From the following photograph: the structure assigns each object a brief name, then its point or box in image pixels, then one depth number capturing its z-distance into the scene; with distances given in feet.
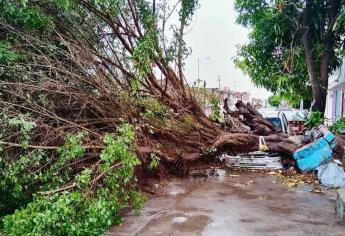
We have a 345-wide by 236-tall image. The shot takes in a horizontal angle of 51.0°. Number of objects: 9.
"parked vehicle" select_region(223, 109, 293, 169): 34.60
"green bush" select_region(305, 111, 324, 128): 42.29
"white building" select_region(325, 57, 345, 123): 53.54
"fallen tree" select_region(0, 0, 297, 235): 18.15
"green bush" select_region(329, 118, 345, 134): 38.02
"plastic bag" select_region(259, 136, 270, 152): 33.19
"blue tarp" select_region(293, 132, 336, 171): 30.30
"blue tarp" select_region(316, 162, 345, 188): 27.07
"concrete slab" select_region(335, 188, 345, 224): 19.46
